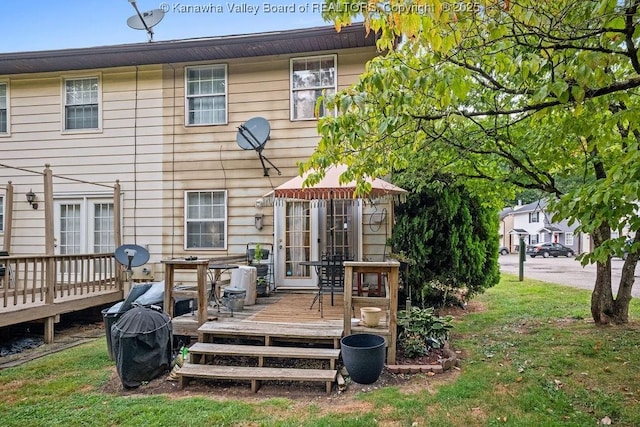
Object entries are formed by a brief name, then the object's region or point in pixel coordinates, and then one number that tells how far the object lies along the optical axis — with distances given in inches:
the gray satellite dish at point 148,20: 325.4
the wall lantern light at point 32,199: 327.3
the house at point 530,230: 1465.3
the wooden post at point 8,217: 302.4
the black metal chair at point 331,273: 228.1
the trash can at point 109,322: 189.5
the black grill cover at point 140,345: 158.2
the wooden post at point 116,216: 312.7
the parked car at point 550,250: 1220.5
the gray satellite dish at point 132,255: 288.7
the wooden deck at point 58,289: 226.5
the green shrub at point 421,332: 183.8
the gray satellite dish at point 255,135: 293.9
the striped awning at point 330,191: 218.4
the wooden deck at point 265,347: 157.9
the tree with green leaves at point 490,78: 91.8
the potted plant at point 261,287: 273.4
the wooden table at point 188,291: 186.5
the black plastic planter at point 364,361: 154.3
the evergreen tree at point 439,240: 265.6
